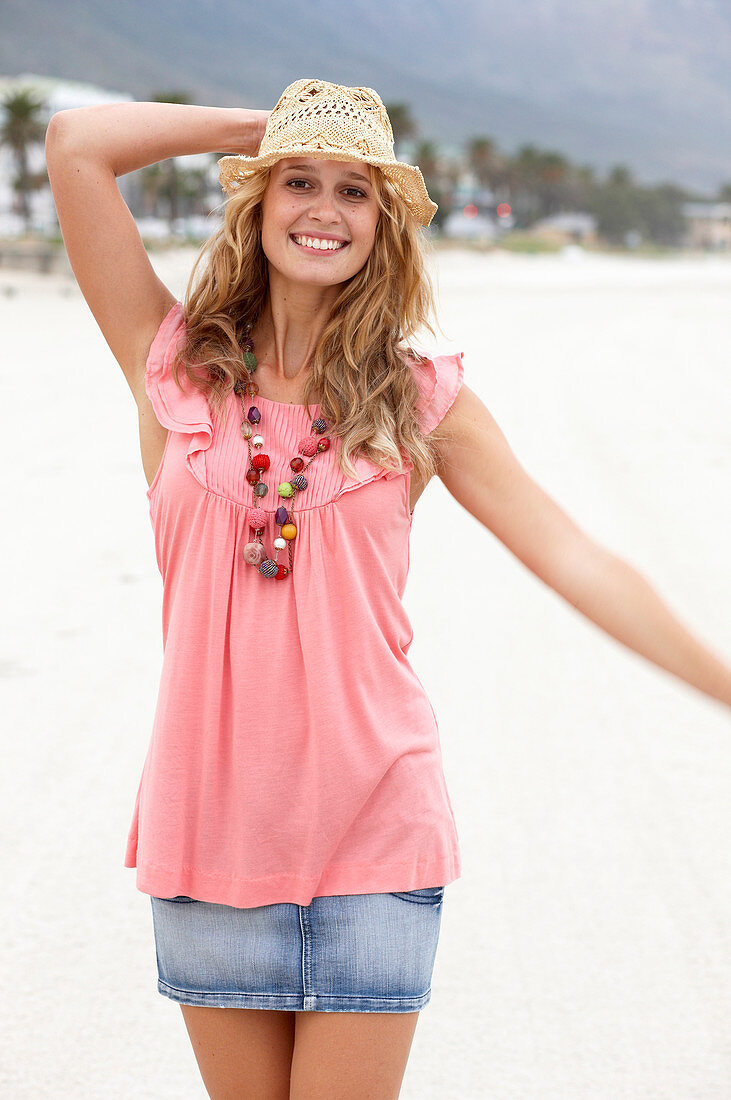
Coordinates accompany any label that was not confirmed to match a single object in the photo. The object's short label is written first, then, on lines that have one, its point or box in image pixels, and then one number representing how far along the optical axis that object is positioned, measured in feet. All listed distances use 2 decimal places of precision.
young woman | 5.91
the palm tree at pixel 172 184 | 167.94
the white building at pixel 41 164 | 183.93
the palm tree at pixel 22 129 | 169.37
